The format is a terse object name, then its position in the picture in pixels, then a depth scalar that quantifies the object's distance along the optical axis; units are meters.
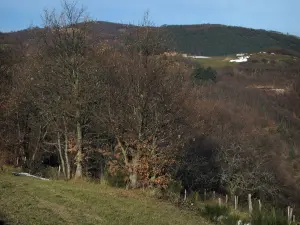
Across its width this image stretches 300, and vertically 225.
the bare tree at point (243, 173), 41.00
